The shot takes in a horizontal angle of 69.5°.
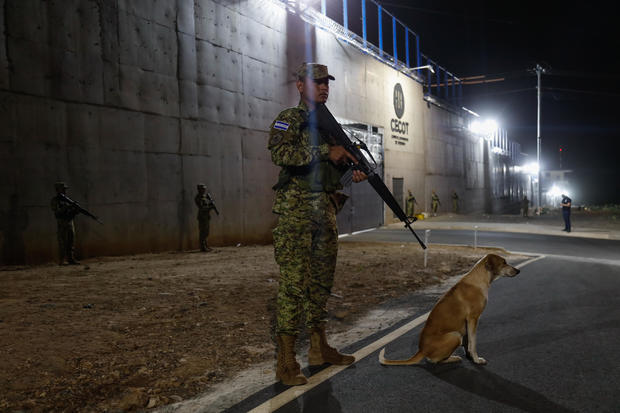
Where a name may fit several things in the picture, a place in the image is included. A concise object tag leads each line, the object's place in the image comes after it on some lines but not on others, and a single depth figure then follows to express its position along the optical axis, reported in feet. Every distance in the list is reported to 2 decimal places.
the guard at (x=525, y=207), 96.47
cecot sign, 84.64
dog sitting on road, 11.16
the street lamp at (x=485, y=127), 139.85
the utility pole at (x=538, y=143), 111.75
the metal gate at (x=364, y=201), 65.10
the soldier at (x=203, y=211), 39.81
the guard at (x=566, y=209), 60.13
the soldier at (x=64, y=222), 29.76
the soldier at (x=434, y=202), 100.63
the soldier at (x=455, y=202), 113.70
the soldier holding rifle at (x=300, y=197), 10.84
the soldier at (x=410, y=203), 86.36
